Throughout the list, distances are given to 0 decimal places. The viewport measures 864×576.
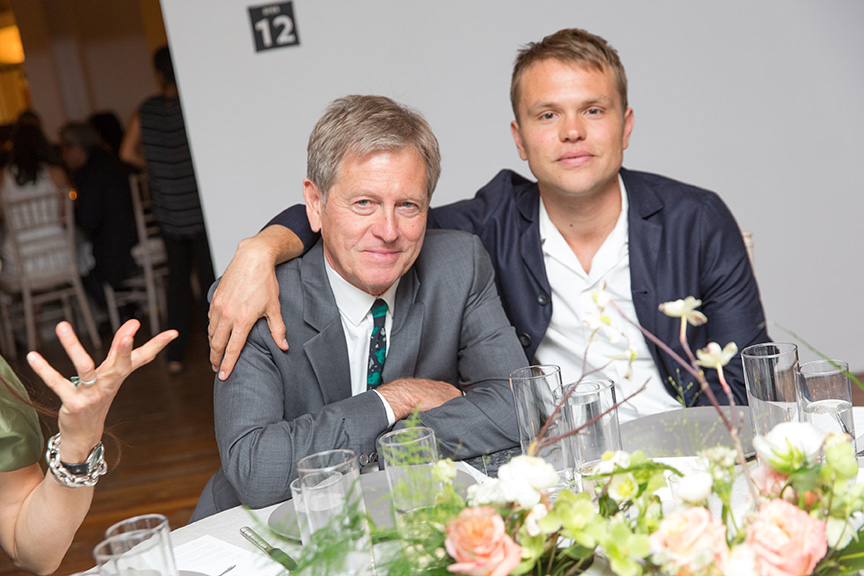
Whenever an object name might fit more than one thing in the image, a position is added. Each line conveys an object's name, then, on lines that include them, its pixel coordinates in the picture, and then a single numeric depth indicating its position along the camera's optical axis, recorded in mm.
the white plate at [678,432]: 1243
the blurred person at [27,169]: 6285
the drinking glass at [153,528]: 868
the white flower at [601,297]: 895
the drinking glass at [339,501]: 824
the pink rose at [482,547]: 740
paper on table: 1119
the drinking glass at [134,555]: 836
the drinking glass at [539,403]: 1178
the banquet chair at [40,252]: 6195
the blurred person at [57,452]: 1213
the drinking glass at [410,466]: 890
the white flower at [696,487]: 774
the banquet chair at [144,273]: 6020
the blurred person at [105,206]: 6336
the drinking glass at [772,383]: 1132
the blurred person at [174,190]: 4586
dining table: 1123
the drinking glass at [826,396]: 1071
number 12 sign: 3074
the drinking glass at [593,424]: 1100
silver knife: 1045
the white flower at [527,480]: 777
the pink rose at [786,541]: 709
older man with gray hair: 1507
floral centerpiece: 725
